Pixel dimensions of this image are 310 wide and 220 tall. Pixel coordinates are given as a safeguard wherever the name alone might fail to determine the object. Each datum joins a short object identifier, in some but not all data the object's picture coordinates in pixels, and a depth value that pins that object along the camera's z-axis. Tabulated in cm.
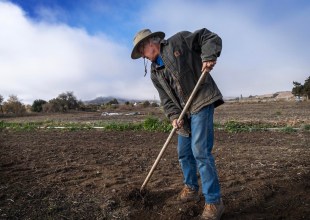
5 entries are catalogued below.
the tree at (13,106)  4222
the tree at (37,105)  4569
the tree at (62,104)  4472
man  350
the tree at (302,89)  4057
